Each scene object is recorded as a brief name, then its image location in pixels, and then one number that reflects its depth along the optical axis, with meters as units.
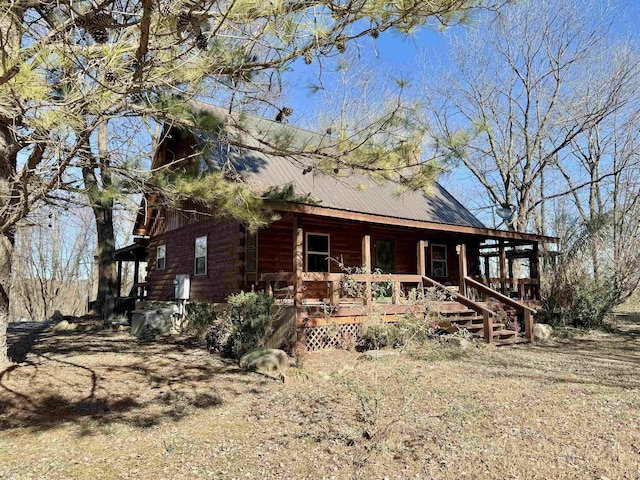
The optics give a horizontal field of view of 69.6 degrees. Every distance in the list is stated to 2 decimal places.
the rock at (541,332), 12.16
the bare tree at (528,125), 20.25
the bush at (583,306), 13.78
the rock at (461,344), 10.04
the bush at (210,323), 9.73
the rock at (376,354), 8.41
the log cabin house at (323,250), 10.02
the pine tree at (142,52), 4.29
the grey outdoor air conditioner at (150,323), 11.94
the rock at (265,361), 8.00
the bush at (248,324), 9.15
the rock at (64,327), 13.73
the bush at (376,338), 9.62
